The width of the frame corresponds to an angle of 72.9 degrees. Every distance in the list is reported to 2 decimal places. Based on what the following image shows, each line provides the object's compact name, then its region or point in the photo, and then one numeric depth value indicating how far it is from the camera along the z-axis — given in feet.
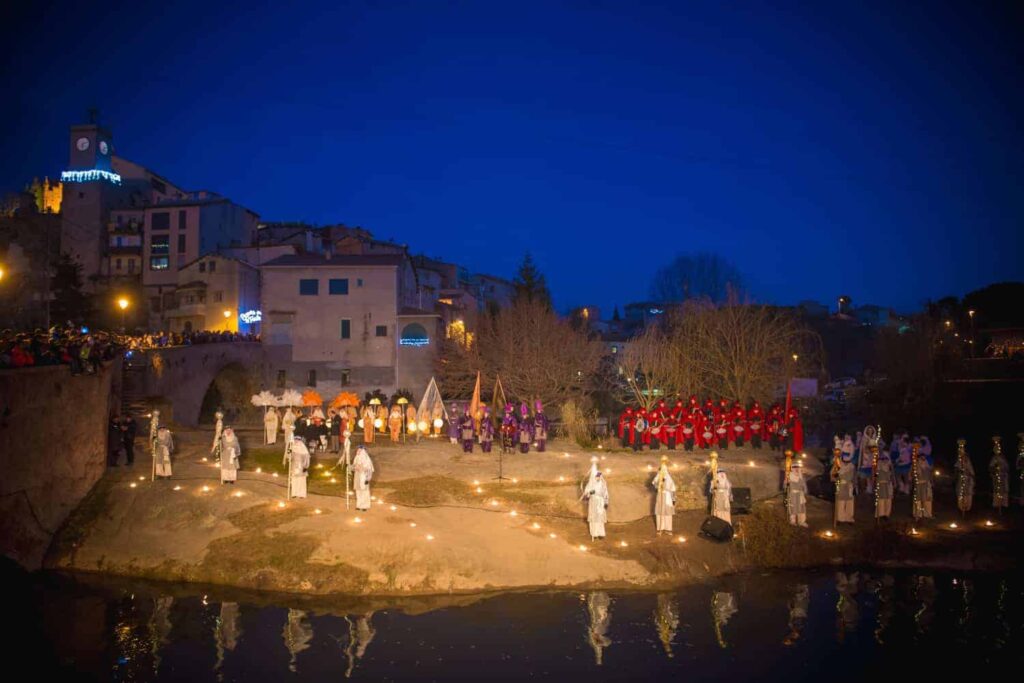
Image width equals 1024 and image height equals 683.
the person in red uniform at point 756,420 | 83.25
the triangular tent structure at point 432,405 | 87.30
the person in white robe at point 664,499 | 60.44
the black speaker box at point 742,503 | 63.93
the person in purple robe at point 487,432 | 81.05
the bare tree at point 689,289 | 111.75
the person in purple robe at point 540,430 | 81.46
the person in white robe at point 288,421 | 81.82
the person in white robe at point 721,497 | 61.11
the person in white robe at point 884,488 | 63.77
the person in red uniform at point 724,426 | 82.99
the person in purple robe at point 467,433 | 80.69
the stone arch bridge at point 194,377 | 99.04
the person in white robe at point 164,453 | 65.51
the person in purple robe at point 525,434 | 80.69
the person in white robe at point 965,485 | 67.21
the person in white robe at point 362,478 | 59.21
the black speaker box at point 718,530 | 59.31
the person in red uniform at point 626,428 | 84.94
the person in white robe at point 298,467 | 61.00
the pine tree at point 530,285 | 190.73
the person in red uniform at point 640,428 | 83.76
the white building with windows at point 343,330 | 149.69
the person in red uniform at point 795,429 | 81.28
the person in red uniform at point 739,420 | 83.41
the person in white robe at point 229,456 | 63.16
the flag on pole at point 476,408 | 81.35
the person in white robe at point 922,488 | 64.80
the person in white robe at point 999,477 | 66.59
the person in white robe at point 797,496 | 63.16
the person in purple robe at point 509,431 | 81.41
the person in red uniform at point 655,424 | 82.99
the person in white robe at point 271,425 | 87.40
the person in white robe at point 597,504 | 58.44
